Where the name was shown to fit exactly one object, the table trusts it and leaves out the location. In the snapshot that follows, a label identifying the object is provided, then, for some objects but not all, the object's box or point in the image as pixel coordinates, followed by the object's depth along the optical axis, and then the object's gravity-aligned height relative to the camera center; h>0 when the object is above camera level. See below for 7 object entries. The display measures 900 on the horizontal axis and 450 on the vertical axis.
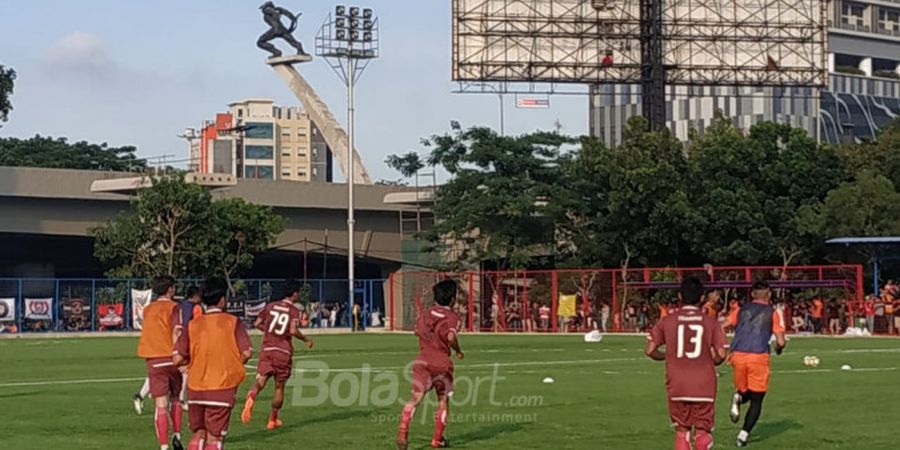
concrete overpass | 72.31 +2.87
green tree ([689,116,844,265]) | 63.75 +3.23
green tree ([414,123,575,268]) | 69.19 +3.24
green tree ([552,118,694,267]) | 64.81 +2.74
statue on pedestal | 96.38 +15.63
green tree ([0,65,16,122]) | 68.75 +8.21
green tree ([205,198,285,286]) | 68.94 +1.47
